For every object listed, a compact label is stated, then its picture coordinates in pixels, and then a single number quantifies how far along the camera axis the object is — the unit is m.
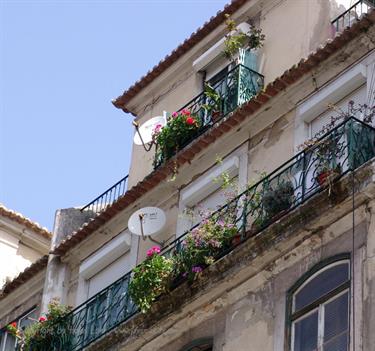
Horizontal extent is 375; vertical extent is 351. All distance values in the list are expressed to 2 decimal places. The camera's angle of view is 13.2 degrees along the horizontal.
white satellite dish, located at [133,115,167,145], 24.55
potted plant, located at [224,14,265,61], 24.09
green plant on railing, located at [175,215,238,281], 20.58
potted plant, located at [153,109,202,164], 23.72
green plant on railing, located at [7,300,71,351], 23.33
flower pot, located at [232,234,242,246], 20.34
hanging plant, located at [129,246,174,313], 21.03
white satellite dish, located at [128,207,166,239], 23.14
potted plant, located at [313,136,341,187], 19.17
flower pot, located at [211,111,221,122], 23.45
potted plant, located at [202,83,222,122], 23.55
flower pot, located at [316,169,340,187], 19.09
